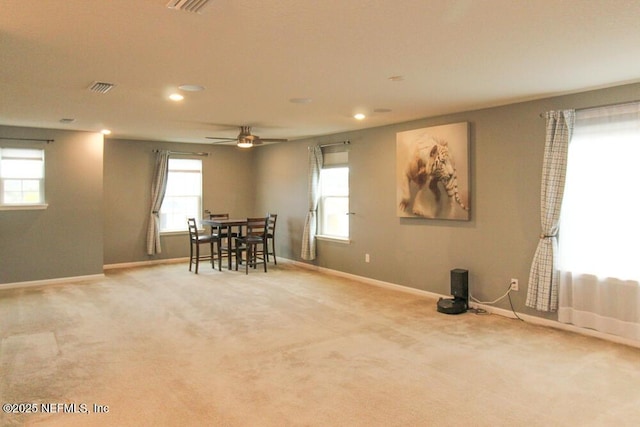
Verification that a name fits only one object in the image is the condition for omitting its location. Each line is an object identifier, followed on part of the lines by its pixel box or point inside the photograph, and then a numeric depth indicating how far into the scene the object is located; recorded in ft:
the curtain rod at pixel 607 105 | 12.47
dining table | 24.11
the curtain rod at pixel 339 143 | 22.26
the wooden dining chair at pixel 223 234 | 24.57
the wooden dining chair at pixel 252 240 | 24.03
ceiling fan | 20.06
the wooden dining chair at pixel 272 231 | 25.65
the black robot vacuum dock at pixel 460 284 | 16.11
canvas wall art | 16.83
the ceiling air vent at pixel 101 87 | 12.44
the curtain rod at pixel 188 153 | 27.42
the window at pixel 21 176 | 20.44
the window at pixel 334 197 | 23.21
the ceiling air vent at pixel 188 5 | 7.06
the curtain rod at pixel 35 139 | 20.33
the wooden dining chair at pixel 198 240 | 23.90
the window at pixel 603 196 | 12.50
